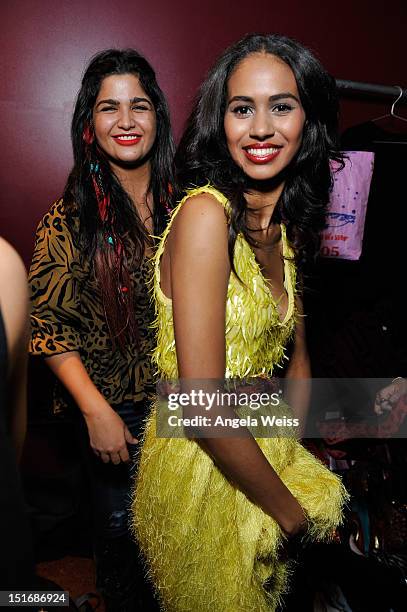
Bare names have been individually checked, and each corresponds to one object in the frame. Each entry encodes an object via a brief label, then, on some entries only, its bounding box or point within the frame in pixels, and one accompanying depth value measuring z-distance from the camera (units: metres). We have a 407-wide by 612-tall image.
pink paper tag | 2.22
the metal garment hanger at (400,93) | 2.22
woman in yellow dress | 1.13
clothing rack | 2.11
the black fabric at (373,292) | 2.16
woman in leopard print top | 1.66
